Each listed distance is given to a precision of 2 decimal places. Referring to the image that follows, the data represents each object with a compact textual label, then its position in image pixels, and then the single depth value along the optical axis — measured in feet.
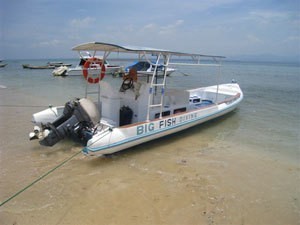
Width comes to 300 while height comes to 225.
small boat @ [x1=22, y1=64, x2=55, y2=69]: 129.97
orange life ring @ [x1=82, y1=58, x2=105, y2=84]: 21.38
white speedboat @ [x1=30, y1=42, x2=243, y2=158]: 16.72
